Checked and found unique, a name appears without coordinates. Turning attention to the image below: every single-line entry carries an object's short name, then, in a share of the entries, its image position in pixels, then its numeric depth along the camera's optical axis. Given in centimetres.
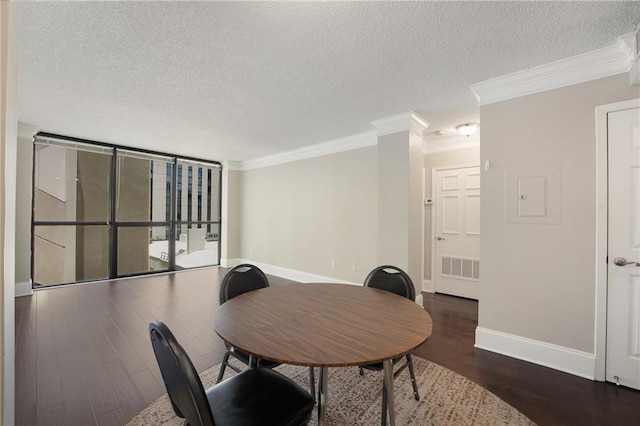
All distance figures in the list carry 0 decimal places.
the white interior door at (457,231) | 416
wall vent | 416
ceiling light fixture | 354
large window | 446
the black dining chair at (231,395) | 86
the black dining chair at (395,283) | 188
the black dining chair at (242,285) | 170
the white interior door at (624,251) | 199
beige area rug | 166
